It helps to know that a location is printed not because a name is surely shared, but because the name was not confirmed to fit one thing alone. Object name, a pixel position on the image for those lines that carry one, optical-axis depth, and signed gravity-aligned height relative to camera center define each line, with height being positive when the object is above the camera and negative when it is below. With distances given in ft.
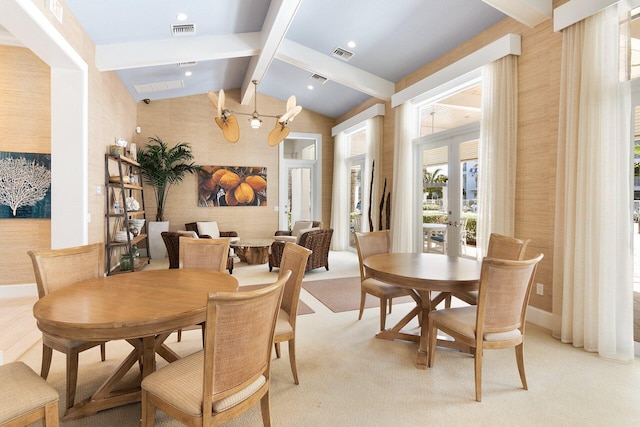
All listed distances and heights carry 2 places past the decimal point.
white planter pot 23.62 -2.20
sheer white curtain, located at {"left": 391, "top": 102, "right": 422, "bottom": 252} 19.16 +0.92
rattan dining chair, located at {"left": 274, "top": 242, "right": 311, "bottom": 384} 7.38 -2.23
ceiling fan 14.23 +3.70
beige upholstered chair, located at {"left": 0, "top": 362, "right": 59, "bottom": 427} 4.44 -2.65
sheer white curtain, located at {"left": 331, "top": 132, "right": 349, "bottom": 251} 27.68 +0.55
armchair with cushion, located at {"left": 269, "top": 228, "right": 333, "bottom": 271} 18.24 -2.26
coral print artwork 13.92 +0.72
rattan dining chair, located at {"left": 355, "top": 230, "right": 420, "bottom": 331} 10.42 -2.45
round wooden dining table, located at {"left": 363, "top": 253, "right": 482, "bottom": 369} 7.96 -1.68
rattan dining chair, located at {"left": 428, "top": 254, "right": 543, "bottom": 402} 7.01 -2.23
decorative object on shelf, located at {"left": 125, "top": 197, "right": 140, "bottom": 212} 19.54 -0.07
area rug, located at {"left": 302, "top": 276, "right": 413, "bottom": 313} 13.60 -3.90
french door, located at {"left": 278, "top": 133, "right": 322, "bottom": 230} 28.45 +2.28
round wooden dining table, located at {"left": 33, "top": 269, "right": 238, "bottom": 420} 4.98 -1.70
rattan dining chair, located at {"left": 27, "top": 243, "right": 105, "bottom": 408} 6.52 -1.61
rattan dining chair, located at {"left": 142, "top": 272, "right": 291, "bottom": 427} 4.38 -2.35
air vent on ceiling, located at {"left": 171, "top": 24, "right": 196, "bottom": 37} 15.01 +7.79
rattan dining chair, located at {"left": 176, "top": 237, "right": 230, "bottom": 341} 9.77 -1.40
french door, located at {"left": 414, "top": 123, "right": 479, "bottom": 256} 15.64 +1.13
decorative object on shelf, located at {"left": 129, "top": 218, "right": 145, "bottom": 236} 19.03 -1.12
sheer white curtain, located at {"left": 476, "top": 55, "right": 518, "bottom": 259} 12.59 +2.19
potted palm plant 23.38 +2.27
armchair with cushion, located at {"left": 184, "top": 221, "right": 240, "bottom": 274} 23.98 -1.72
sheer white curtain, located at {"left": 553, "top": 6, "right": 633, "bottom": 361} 9.23 +0.35
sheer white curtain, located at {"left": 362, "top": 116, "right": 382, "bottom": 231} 22.50 +3.11
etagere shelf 16.47 -0.42
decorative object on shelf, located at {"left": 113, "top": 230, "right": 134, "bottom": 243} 17.61 -1.67
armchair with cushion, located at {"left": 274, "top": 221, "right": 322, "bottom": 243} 23.52 -1.54
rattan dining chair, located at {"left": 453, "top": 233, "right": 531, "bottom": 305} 9.37 -1.22
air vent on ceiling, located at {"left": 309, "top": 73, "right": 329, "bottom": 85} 21.53 +8.16
